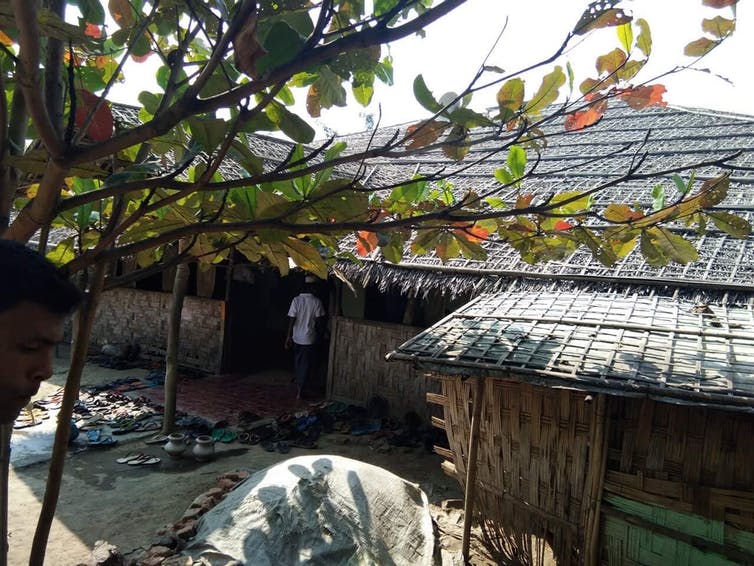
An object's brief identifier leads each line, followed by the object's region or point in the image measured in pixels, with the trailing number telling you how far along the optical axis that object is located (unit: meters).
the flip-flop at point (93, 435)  6.27
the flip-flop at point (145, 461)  5.74
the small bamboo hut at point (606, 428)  2.83
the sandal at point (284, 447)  6.23
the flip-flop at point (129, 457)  5.79
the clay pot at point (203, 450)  5.84
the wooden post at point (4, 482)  1.49
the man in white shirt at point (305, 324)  8.09
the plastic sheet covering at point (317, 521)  3.15
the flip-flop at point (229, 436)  6.55
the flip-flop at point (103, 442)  6.12
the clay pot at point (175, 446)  5.80
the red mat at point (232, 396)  7.51
